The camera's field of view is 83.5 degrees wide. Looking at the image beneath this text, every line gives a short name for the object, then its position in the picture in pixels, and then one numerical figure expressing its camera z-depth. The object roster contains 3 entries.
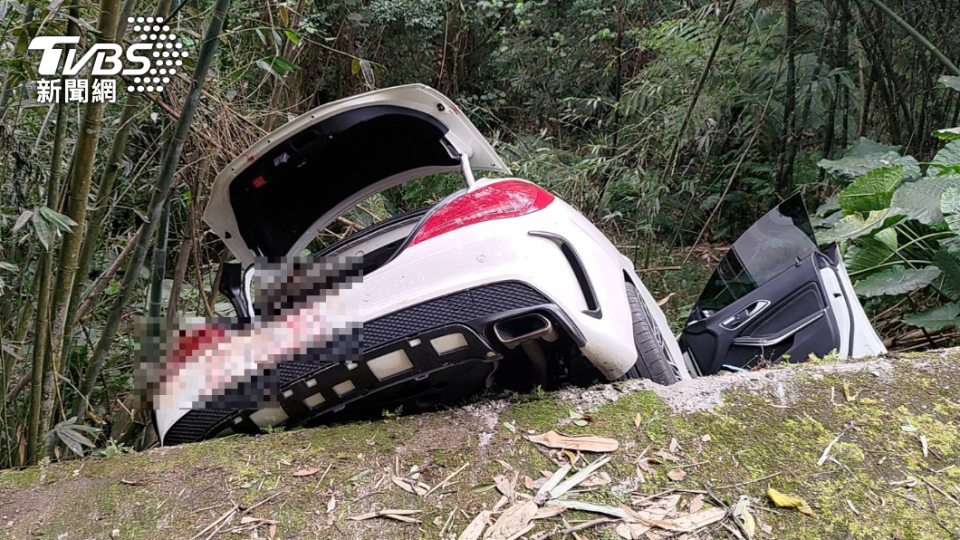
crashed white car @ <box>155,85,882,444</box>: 1.58
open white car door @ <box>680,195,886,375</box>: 2.40
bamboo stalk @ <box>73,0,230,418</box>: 1.68
